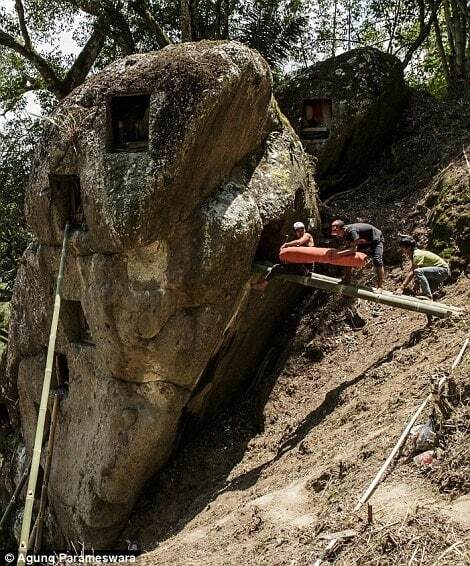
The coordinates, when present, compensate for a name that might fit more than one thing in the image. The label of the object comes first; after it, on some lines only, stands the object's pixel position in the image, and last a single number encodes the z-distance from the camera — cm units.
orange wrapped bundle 1027
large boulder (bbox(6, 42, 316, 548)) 945
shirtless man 1070
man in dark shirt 1052
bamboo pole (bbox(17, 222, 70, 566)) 475
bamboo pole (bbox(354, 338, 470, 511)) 647
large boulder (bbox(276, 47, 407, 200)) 1529
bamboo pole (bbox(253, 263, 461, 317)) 971
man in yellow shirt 1055
